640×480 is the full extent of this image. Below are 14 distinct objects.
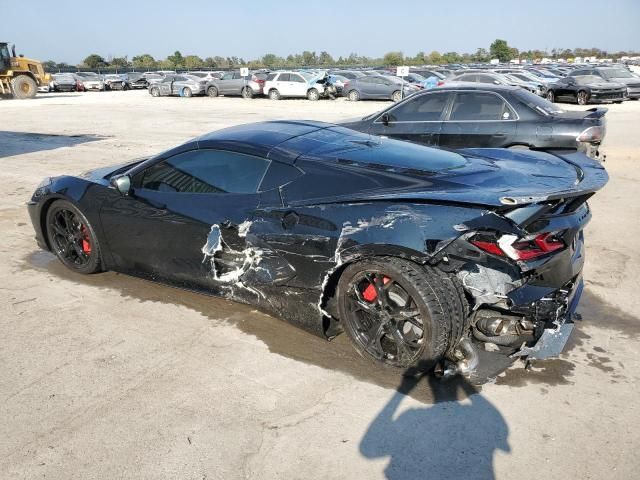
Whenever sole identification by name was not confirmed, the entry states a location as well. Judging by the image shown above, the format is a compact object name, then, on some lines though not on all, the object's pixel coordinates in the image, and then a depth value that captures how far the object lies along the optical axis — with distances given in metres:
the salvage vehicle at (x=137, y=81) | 42.28
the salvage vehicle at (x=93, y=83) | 40.19
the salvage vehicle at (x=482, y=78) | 20.19
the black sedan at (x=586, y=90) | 21.66
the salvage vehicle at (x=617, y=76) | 23.38
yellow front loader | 29.25
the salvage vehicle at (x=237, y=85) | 29.06
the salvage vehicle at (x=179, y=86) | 31.70
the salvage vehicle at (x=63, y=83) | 37.38
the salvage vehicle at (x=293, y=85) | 27.16
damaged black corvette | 2.98
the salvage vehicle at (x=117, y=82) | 41.00
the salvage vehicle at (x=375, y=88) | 25.08
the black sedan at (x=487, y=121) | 7.34
